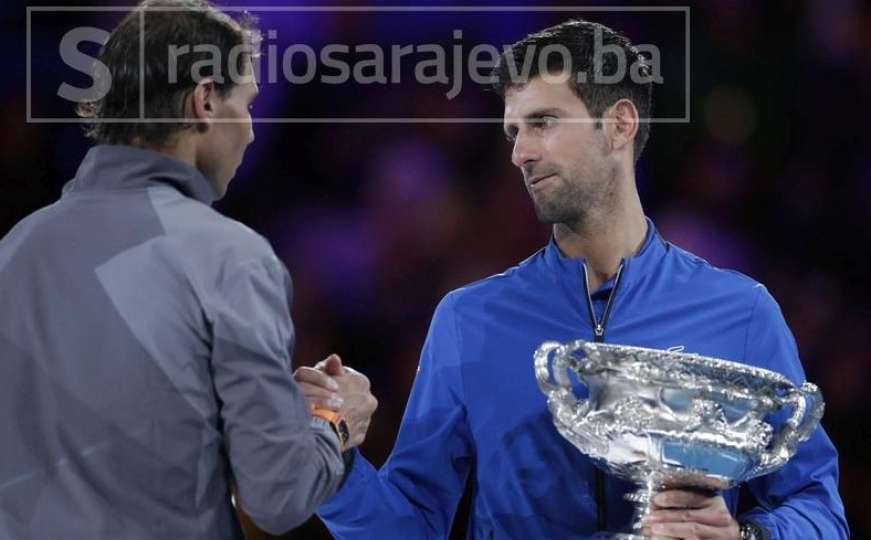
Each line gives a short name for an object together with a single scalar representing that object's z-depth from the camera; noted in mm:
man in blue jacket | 7750
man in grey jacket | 7388
